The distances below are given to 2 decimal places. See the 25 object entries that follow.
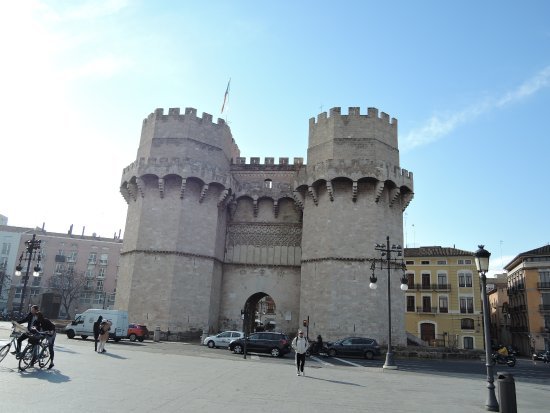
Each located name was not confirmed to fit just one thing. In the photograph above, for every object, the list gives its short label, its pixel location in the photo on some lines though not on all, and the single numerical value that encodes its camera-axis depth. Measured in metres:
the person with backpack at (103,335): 17.06
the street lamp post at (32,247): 23.85
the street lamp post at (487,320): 9.41
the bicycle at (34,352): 11.15
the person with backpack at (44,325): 11.79
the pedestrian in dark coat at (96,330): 18.20
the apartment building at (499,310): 57.00
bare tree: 59.50
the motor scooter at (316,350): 24.47
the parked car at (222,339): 25.86
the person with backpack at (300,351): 13.91
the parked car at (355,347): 24.02
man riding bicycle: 11.26
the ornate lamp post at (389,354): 18.20
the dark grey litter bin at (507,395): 8.75
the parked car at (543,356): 36.12
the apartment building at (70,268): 62.78
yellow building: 46.94
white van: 24.54
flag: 35.28
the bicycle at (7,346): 11.49
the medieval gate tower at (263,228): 27.92
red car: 26.20
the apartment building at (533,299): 44.81
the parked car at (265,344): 22.33
